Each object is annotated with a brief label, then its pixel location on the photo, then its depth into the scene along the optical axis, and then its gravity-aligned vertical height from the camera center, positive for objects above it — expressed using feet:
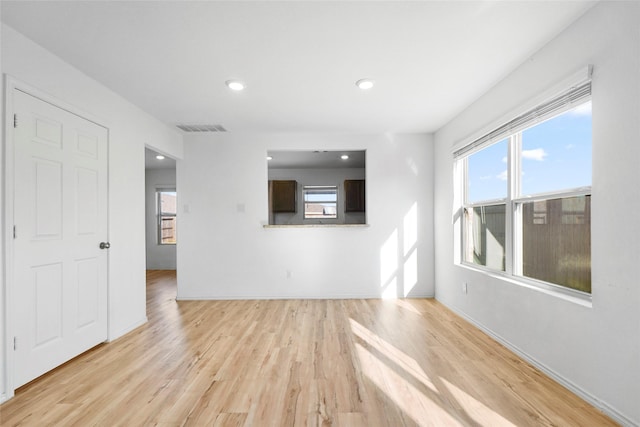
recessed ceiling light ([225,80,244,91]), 9.59 +3.97
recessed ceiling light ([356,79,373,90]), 9.57 +3.99
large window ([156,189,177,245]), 26.00 -0.35
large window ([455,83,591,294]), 6.98 +0.47
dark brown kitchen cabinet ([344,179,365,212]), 23.56 +1.32
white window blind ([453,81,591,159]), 6.73 +2.48
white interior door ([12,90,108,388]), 7.16 -0.60
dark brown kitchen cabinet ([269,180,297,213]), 23.85 +1.26
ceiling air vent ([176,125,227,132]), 14.16 +3.89
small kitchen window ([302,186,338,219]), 25.08 +0.92
